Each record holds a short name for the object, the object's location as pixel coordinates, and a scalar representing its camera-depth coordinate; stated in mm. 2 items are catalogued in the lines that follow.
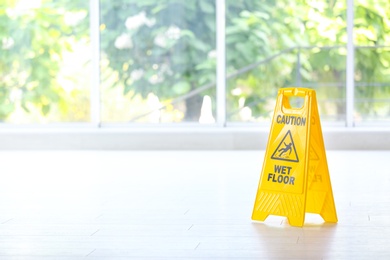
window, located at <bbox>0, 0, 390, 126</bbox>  9562
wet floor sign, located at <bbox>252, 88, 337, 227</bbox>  4496
